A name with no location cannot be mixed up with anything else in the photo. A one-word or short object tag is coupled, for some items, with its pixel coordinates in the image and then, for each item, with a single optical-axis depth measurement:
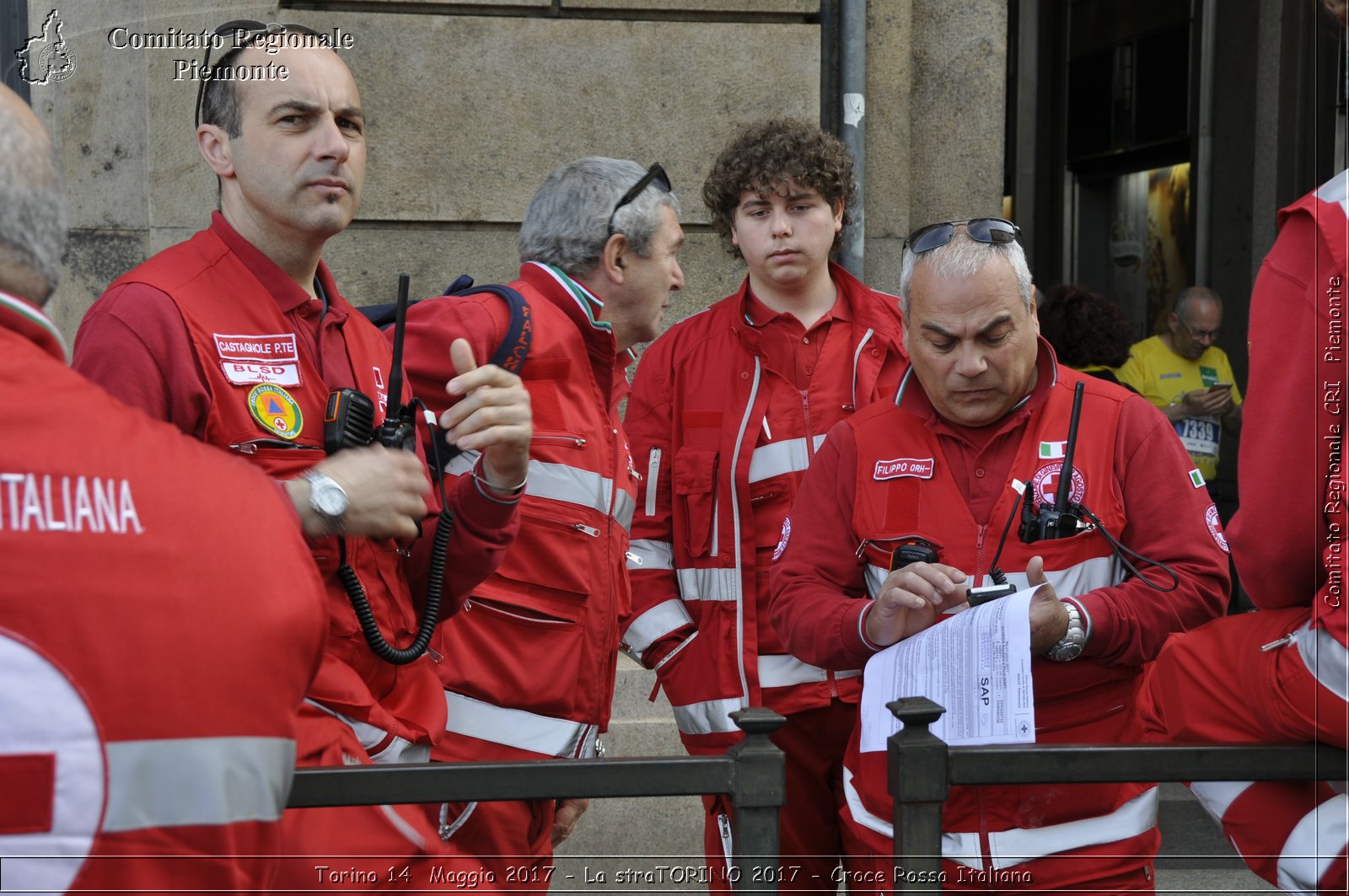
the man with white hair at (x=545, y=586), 3.19
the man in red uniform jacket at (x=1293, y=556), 1.98
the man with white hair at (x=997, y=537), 2.57
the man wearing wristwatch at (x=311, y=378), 2.16
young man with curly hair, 3.53
